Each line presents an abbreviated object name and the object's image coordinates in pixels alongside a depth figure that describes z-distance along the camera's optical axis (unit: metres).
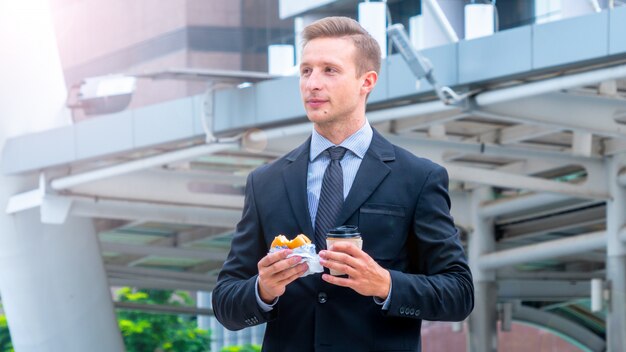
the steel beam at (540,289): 28.33
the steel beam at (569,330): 34.12
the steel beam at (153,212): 19.73
